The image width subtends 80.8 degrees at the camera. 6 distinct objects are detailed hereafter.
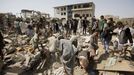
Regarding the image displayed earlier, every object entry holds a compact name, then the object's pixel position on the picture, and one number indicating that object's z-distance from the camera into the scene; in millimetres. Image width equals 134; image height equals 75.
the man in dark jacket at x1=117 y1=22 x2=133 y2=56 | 3042
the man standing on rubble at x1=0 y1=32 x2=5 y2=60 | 2980
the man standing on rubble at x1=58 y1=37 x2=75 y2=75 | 2162
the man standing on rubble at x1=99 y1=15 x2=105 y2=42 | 3856
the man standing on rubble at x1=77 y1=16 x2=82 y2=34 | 5493
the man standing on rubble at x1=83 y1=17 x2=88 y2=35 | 5254
